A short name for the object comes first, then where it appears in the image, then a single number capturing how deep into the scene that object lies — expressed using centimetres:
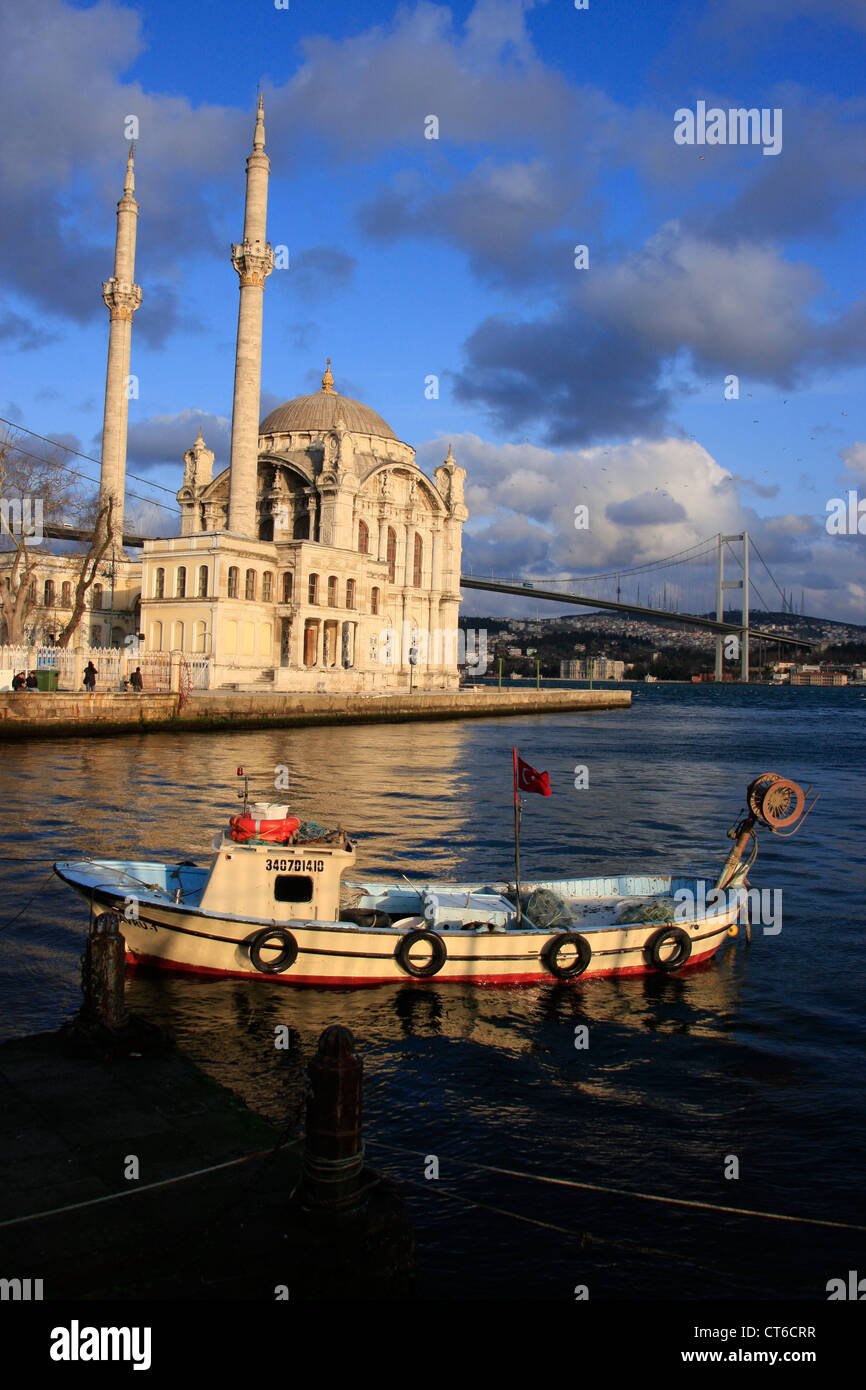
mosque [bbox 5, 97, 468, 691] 4759
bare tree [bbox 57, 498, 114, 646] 4238
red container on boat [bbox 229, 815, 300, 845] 1060
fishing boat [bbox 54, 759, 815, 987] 1029
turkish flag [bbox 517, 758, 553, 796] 1131
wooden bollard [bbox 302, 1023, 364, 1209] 490
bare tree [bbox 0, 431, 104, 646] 3897
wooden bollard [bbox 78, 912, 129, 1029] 697
